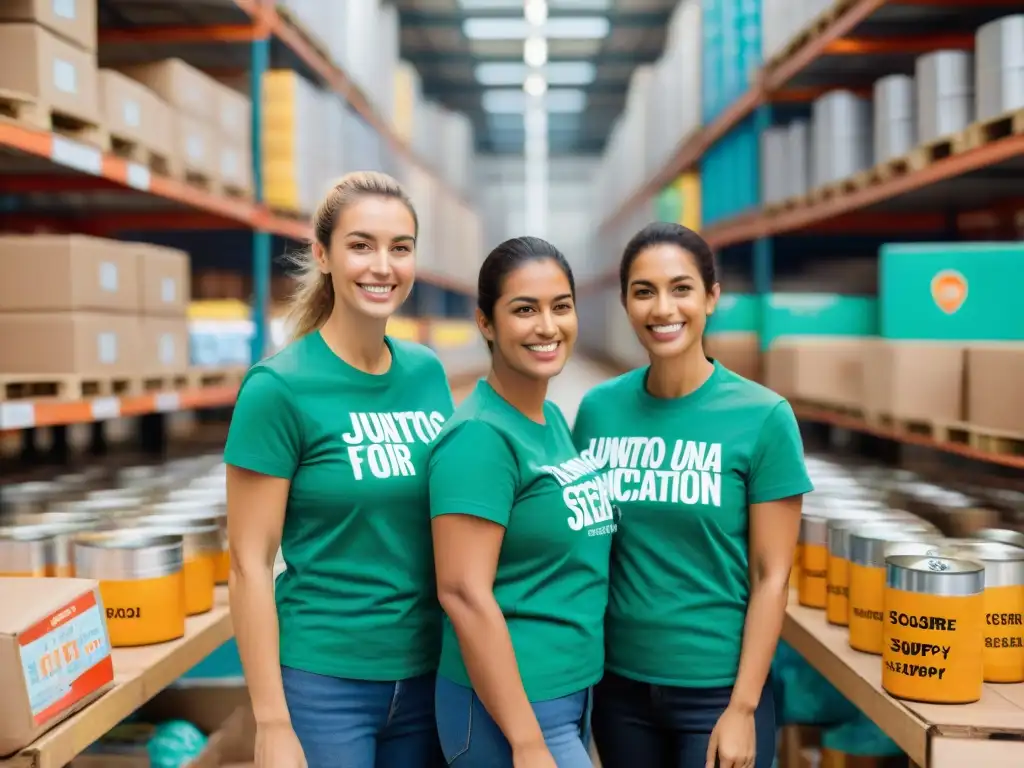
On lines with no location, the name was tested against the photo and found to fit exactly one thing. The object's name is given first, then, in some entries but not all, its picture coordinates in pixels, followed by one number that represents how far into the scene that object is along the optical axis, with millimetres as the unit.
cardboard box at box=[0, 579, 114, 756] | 1657
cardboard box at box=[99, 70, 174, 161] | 3334
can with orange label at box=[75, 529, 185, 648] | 2225
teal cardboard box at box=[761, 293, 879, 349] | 4801
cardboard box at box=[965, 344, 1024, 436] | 2740
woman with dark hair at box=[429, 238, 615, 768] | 1689
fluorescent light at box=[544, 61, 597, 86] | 11609
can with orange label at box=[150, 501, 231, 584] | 2750
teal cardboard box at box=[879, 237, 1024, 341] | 3135
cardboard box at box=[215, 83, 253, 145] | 4312
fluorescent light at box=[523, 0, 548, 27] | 9344
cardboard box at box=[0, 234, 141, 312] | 3168
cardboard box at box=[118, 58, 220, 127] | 3883
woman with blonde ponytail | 1801
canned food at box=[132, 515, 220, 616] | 2506
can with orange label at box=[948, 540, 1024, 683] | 1992
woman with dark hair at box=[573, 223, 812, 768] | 1925
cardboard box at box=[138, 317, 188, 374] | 3676
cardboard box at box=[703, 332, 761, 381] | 5254
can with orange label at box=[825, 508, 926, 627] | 2369
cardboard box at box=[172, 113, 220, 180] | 3889
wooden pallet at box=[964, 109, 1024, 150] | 3029
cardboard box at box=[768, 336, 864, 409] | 4109
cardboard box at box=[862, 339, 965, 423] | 3170
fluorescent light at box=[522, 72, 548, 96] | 12039
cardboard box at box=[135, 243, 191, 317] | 3697
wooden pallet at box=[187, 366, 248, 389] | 4072
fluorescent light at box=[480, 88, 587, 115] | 12875
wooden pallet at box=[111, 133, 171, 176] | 3490
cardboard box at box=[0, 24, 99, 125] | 2883
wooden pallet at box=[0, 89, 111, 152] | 2746
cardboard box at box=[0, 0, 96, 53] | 2910
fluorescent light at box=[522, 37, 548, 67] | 10586
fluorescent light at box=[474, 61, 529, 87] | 11562
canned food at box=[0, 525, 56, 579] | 2277
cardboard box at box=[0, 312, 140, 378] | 3160
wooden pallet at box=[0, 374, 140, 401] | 3062
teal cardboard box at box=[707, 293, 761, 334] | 5520
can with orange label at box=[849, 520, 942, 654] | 2174
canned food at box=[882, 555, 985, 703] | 1858
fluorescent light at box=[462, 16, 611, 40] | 10000
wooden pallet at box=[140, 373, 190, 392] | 3773
